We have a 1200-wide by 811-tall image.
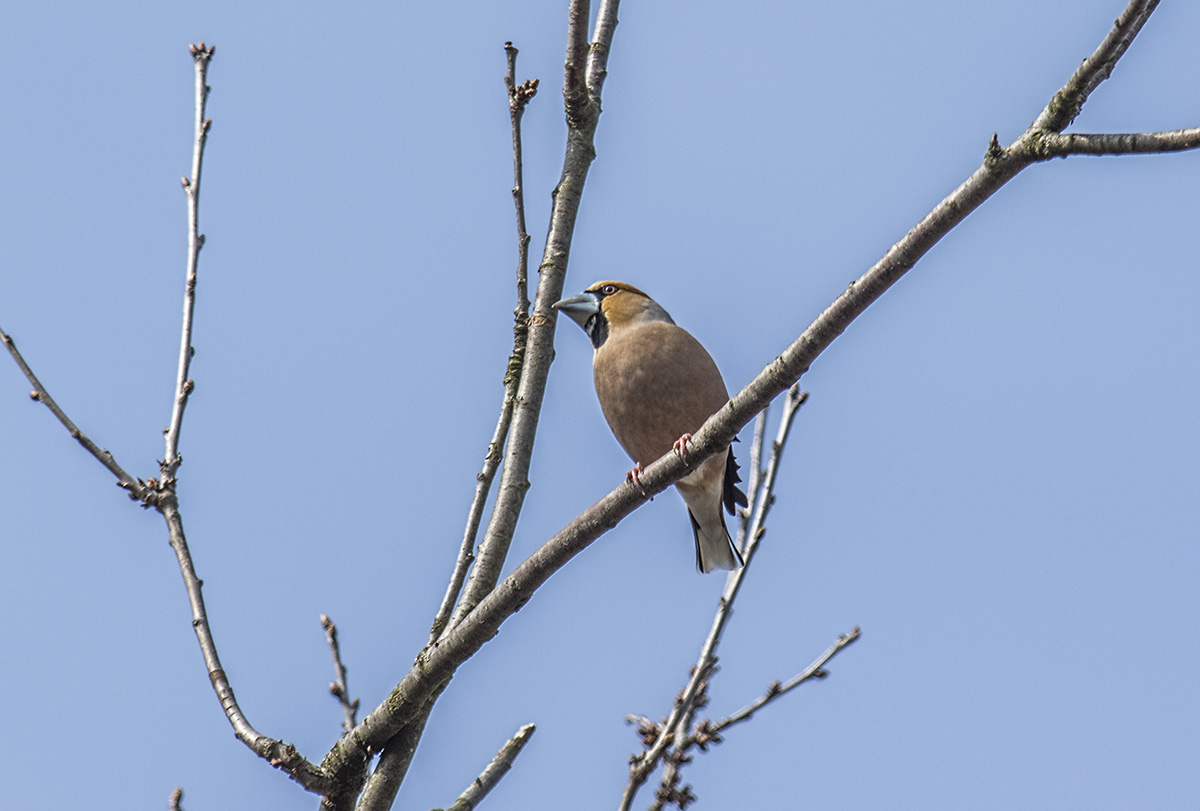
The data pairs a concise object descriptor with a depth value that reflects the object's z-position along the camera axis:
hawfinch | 11.87
